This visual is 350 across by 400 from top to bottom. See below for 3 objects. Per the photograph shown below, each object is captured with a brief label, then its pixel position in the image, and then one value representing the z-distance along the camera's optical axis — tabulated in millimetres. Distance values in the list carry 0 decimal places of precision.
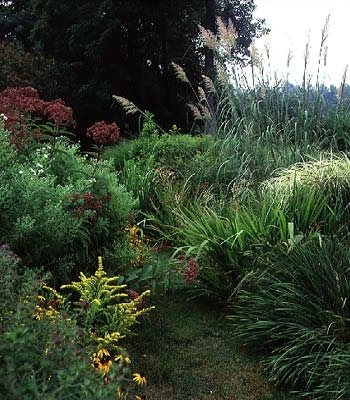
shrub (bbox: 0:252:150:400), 1656
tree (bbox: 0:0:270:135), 17516
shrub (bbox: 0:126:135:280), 3910
